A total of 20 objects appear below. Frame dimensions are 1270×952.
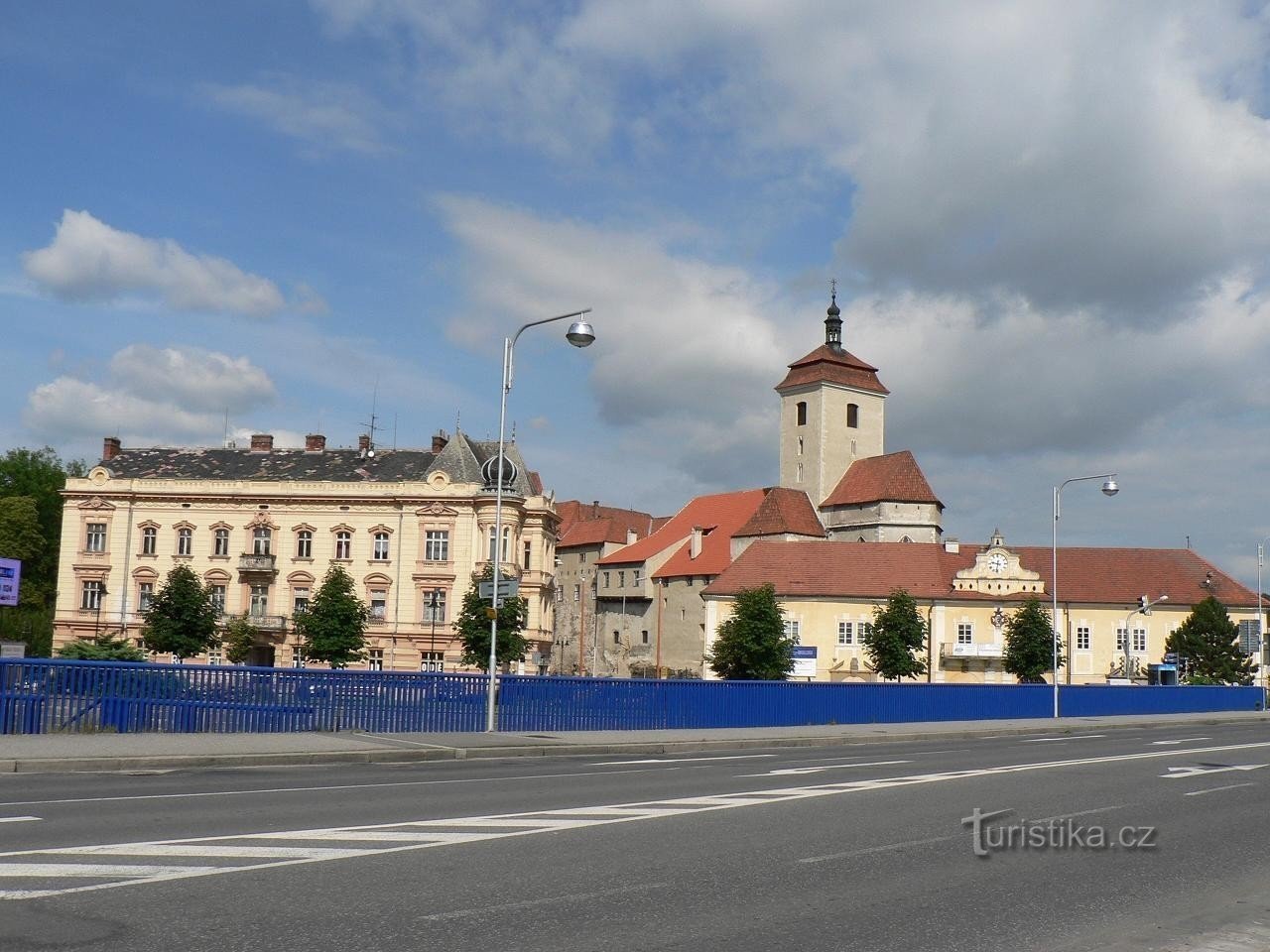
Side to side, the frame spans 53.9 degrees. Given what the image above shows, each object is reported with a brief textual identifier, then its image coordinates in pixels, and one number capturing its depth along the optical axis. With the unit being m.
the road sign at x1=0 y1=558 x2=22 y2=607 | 25.80
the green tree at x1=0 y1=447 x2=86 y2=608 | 86.12
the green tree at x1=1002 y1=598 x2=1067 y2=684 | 71.88
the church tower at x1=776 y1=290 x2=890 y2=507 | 106.12
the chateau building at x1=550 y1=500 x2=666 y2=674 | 110.25
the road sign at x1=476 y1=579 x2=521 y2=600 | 24.67
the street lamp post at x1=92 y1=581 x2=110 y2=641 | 69.81
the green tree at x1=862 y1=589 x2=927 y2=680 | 70.75
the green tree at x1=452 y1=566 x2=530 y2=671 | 61.59
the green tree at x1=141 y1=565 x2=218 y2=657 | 62.41
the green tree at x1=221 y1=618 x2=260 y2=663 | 67.00
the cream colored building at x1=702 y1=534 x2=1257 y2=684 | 81.12
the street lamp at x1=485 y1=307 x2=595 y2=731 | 24.23
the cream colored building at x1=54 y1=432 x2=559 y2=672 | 69.44
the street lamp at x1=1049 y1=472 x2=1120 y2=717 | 40.94
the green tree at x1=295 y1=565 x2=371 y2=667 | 62.38
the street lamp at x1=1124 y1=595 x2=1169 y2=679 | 71.96
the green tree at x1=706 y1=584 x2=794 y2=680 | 66.19
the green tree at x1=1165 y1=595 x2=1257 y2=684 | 75.69
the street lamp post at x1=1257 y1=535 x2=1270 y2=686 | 72.38
